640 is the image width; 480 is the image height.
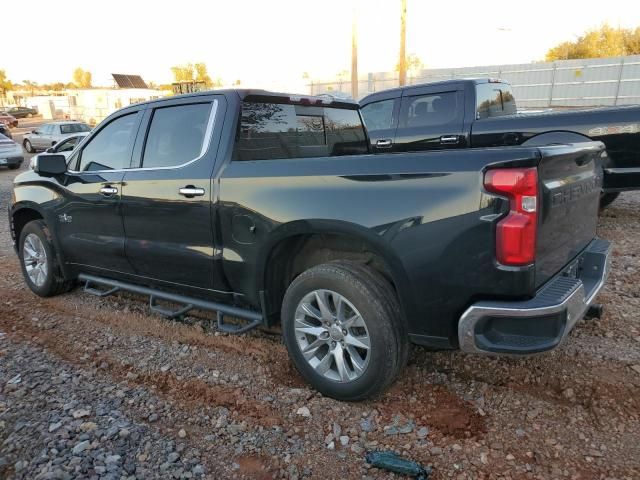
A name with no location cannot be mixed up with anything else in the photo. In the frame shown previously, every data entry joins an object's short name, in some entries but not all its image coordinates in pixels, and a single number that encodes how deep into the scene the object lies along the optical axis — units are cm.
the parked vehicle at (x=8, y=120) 3766
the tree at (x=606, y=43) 4147
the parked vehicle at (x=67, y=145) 1616
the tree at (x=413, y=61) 5943
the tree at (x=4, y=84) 7994
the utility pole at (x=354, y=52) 2317
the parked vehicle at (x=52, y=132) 2284
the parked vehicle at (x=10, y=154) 1706
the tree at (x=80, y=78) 10881
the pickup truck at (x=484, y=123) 632
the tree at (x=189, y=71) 7994
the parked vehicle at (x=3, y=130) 2082
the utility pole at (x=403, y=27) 2272
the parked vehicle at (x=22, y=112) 5588
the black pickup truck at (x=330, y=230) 251
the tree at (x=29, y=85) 11129
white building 4109
